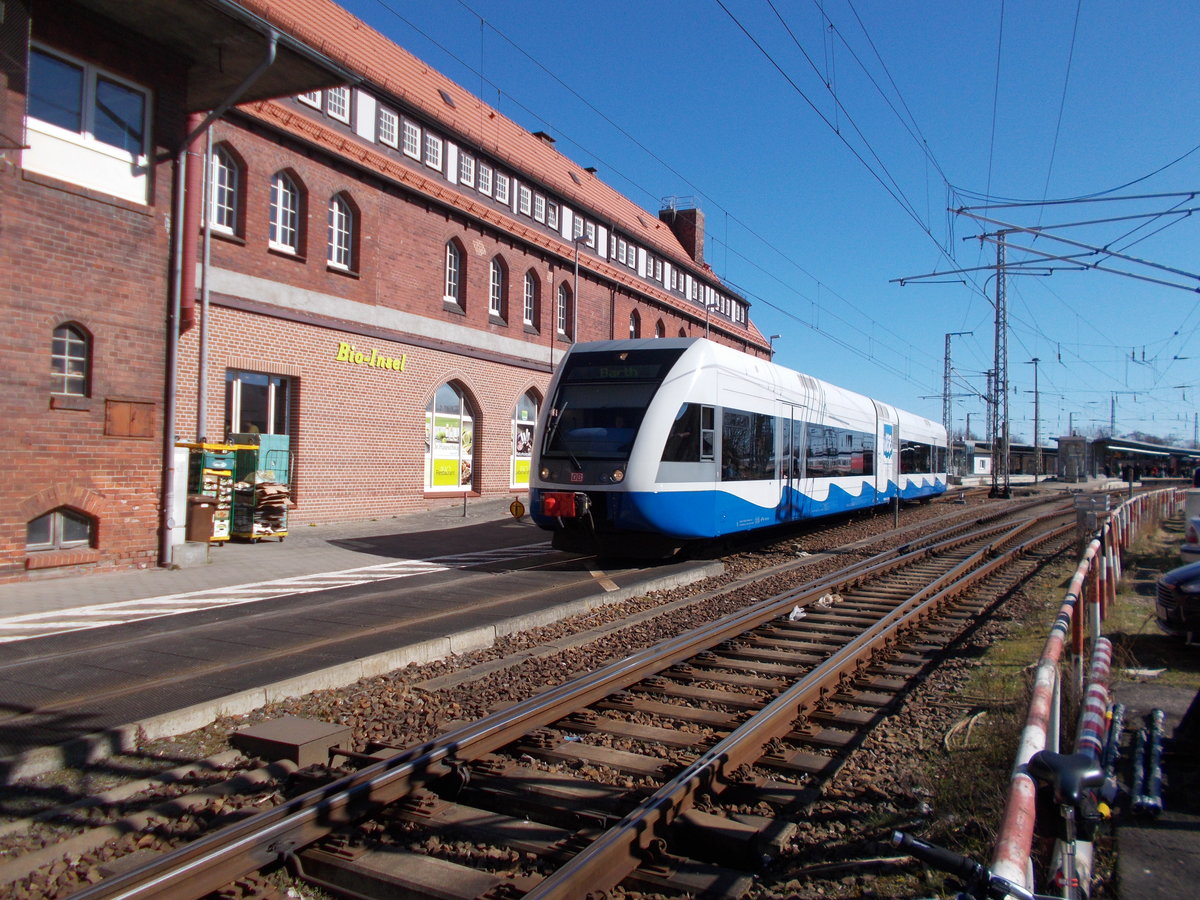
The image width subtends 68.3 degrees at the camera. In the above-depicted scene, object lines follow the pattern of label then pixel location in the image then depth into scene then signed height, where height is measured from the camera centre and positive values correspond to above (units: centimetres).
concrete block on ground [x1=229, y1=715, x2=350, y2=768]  493 -163
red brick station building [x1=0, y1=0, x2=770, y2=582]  1072 +349
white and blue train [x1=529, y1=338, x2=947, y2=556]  1241 +26
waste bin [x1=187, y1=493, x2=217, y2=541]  1370 -100
